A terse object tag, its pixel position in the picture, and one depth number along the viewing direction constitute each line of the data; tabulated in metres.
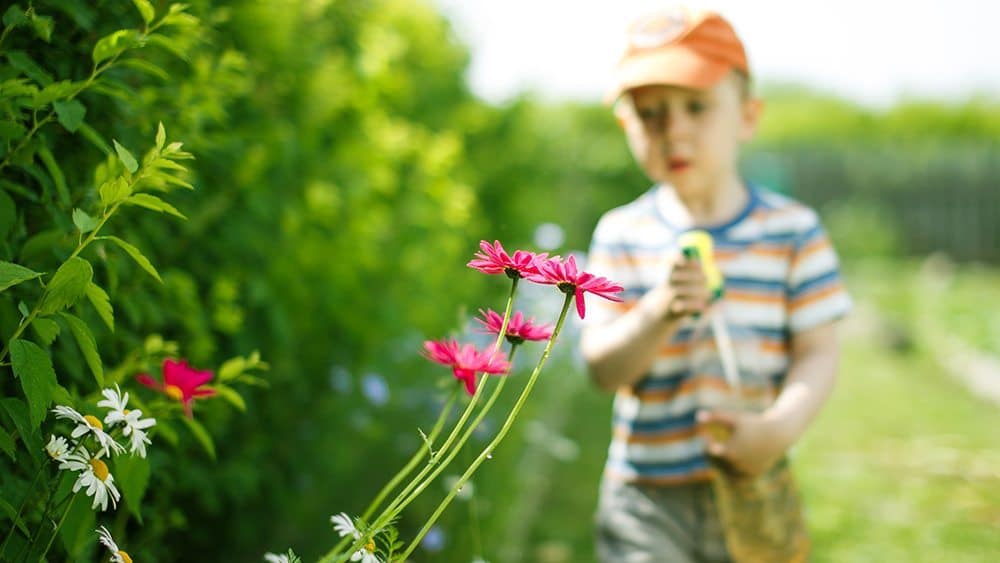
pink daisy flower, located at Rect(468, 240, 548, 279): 1.23
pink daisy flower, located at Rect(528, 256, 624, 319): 1.24
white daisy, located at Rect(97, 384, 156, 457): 1.24
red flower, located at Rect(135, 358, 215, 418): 1.49
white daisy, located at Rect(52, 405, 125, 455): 1.19
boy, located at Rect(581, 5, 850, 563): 2.28
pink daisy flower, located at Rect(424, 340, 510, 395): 1.42
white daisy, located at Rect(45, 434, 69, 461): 1.25
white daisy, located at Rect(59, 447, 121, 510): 1.20
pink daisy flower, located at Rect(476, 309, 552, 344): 1.36
